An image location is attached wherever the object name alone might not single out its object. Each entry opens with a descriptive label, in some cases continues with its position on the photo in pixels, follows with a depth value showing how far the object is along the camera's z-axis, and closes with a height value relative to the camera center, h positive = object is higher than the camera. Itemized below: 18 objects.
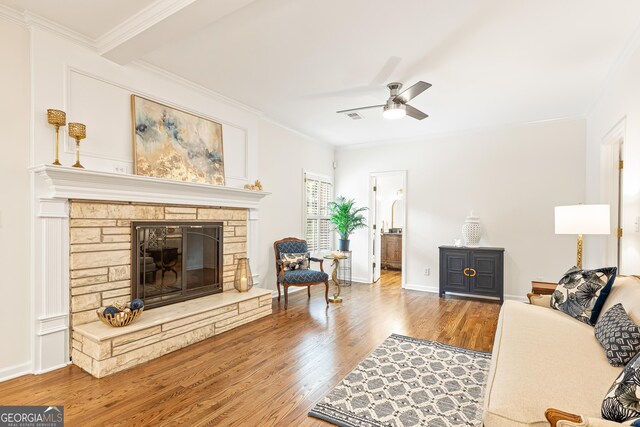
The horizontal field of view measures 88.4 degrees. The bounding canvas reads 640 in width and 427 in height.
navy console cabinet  4.94 -0.93
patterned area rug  2.07 -1.31
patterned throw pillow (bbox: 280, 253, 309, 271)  4.85 -0.76
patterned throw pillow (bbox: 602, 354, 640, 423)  1.14 -0.67
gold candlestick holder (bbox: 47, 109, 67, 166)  2.62 +0.72
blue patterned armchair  4.59 -0.90
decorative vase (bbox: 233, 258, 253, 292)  4.13 -0.85
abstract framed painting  3.28 +0.72
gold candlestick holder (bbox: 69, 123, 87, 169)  2.71 +0.63
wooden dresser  8.08 -0.99
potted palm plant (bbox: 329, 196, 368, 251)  6.18 -0.20
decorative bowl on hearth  2.73 -0.88
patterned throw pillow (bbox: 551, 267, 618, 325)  2.41 -0.64
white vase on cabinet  5.19 -0.32
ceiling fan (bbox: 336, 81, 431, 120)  3.17 +1.12
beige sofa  1.33 -0.81
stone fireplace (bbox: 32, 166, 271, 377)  2.63 -0.55
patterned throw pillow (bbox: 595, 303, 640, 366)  1.67 -0.68
